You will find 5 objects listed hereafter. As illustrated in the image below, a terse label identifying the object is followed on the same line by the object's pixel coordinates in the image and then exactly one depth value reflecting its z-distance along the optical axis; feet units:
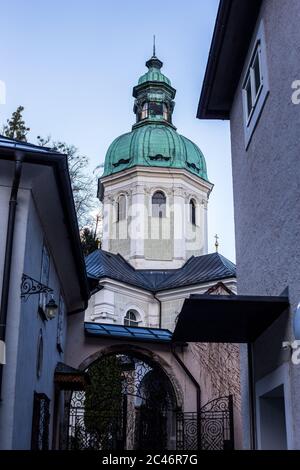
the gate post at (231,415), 45.73
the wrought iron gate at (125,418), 50.39
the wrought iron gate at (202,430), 51.80
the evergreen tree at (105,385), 63.87
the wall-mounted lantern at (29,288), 25.77
